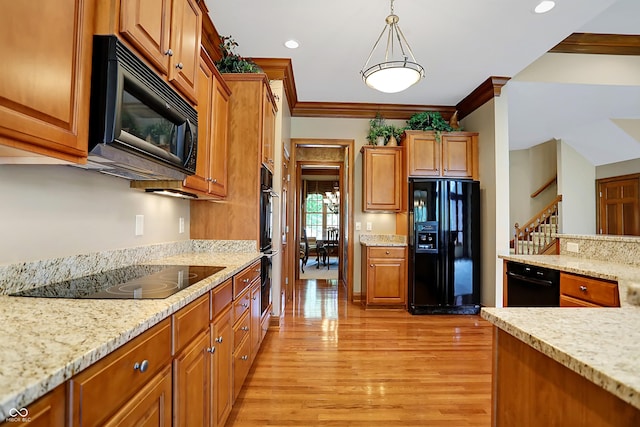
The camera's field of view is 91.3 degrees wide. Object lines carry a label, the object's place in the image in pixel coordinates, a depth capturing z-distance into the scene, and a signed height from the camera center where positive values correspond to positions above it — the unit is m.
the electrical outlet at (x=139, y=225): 1.95 +0.00
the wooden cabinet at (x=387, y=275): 4.04 -0.60
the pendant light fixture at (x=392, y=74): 2.48 +1.25
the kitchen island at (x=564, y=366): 0.62 -0.30
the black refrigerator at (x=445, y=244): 3.87 -0.17
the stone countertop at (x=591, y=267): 1.68 -0.22
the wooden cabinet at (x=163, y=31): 1.08 +0.80
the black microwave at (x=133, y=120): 1.05 +0.43
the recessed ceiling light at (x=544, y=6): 2.43 +1.78
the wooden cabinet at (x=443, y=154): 4.09 +0.99
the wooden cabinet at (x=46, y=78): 0.77 +0.41
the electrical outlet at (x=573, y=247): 2.57 -0.13
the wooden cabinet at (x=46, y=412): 0.52 -0.33
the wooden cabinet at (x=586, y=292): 1.75 -0.36
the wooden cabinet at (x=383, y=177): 4.32 +0.72
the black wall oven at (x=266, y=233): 2.75 -0.05
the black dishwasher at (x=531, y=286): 2.15 -0.41
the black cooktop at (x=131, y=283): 1.13 -0.25
